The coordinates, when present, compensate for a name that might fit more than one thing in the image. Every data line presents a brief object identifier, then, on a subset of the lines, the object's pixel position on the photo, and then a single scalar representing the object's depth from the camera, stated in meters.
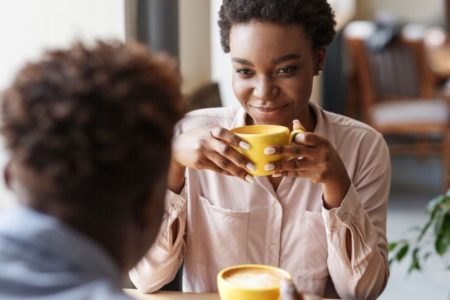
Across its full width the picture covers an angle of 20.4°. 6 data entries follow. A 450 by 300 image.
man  1.22
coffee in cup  1.56
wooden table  1.74
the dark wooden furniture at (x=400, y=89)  4.92
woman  1.80
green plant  2.02
